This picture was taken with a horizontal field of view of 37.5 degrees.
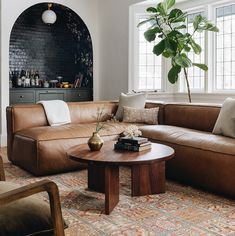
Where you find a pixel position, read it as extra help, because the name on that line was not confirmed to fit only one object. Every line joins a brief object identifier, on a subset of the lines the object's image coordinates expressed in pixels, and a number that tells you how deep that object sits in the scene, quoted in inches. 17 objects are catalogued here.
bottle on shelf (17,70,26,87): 245.5
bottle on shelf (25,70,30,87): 248.8
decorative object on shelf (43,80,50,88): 255.6
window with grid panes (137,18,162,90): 244.2
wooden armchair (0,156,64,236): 49.5
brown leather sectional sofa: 115.0
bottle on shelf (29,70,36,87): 253.2
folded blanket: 163.6
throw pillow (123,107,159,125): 174.7
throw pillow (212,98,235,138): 127.2
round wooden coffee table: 99.5
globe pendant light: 243.7
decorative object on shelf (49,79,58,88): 262.1
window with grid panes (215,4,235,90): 201.8
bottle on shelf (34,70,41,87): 256.1
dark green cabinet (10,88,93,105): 233.2
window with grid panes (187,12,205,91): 217.6
